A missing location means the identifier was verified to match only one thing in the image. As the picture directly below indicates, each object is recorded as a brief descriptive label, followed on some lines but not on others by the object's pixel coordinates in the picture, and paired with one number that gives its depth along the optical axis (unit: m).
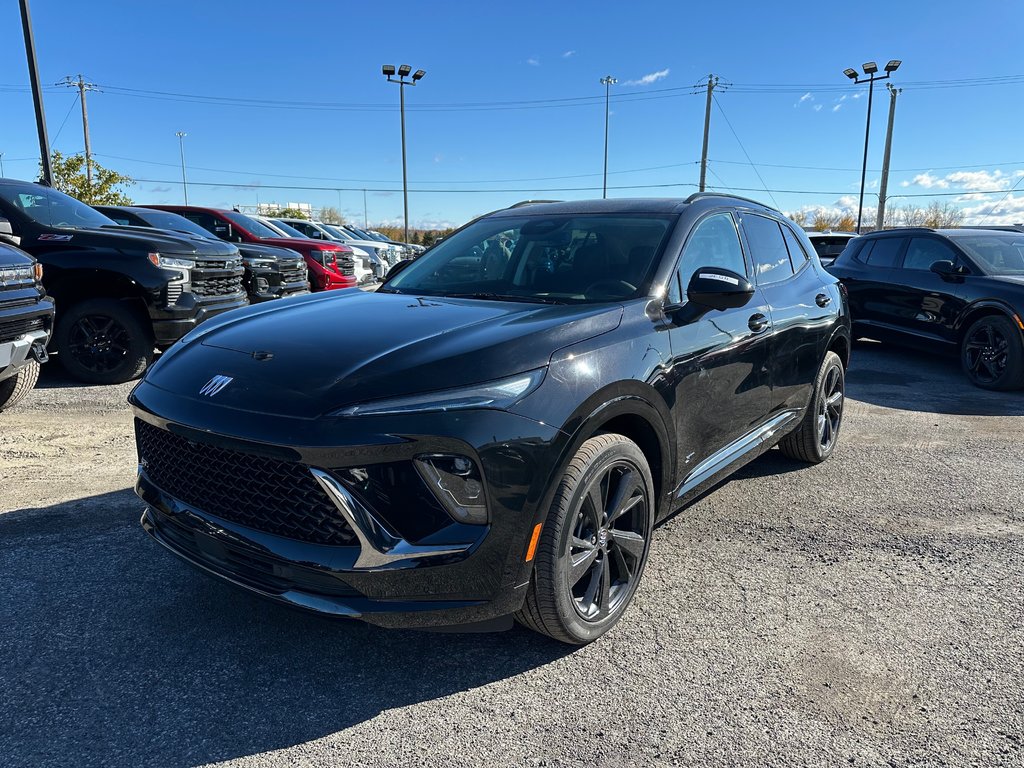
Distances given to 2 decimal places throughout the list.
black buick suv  2.23
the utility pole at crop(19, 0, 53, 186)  11.82
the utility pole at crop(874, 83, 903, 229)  34.25
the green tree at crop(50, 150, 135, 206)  26.69
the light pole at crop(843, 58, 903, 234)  30.69
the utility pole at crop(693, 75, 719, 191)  38.69
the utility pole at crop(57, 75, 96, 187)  47.50
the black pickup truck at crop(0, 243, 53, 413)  5.00
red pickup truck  12.18
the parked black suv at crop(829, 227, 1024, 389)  7.88
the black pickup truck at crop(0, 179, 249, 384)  6.92
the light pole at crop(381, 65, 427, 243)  32.94
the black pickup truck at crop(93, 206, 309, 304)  9.69
